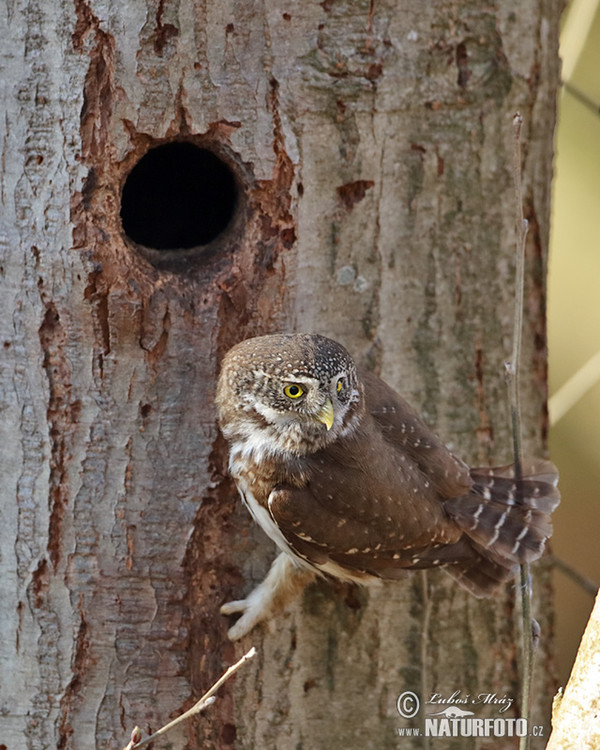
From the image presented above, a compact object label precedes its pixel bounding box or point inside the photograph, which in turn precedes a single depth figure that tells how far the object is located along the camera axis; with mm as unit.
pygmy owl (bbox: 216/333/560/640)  6715
